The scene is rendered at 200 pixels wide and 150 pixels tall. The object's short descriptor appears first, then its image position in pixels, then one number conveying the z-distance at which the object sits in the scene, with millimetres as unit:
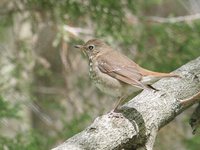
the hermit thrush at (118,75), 9203
